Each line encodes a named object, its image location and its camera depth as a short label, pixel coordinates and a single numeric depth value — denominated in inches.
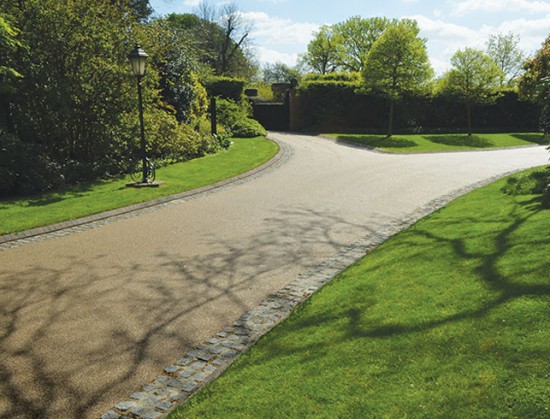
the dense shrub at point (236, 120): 1185.4
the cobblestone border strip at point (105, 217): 349.7
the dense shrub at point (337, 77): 1560.0
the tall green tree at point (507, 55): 2417.6
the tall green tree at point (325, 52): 2532.0
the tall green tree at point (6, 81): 473.6
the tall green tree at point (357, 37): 2418.8
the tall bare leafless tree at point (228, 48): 2429.9
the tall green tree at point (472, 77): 1318.9
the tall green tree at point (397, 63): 1165.1
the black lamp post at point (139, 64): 533.0
